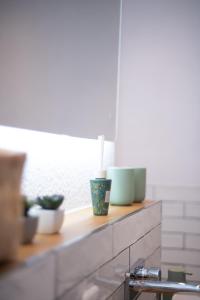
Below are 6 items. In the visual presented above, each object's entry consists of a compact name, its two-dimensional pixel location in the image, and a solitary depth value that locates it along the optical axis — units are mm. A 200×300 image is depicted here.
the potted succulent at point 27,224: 698
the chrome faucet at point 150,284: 1010
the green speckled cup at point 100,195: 1149
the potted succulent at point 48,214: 828
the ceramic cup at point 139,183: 1487
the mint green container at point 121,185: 1340
